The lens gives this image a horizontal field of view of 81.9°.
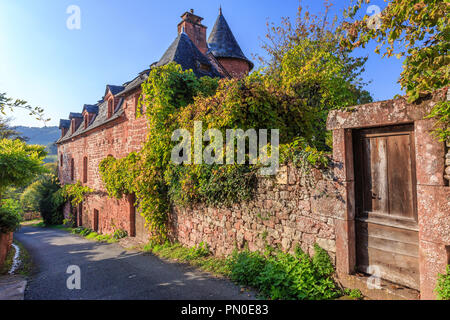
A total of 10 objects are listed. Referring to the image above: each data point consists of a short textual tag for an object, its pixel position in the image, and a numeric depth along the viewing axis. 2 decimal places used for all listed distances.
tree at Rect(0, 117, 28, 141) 23.97
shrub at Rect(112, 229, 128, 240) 11.92
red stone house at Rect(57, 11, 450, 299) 3.22
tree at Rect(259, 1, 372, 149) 7.66
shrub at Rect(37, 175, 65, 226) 23.59
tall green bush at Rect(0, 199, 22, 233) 7.86
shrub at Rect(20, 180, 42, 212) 25.94
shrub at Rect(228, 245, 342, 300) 4.09
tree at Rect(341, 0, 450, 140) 3.10
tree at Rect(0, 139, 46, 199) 6.60
